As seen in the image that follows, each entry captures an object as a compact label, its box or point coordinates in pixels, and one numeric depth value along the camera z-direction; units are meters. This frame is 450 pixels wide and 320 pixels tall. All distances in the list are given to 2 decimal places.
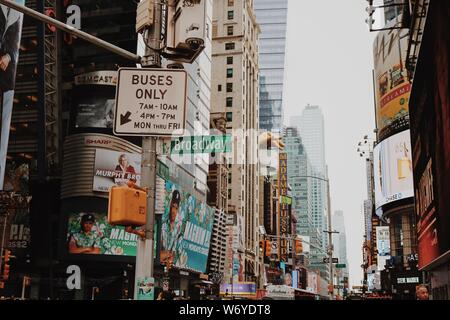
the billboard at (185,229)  57.09
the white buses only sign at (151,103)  7.27
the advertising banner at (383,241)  89.19
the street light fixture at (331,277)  55.46
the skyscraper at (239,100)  111.65
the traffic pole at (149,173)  7.11
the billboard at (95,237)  50.38
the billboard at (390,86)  61.31
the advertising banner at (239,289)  63.00
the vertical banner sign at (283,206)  153.75
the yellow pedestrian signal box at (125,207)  6.53
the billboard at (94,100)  53.03
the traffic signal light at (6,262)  28.90
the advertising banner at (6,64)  38.38
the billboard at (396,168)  60.03
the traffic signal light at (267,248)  49.36
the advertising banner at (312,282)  180.00
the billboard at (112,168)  51.81
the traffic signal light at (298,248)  50.27
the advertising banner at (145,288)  6.90
